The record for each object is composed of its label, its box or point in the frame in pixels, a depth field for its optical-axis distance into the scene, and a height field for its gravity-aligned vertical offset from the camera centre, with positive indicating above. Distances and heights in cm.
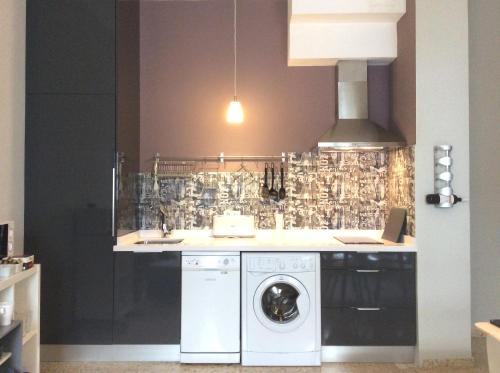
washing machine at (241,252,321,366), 291 -86
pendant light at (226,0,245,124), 326 +65
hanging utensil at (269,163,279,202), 353 +0
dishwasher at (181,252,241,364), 292 -83
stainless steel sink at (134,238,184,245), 314 -38
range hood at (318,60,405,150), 319 +61
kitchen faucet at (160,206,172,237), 346 -25
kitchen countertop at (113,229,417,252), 293 -37
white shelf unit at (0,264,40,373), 238 -70
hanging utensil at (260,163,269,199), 352 +4
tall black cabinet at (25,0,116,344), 293 +26
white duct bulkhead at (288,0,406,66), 334 +130
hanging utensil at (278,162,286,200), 354 +2
